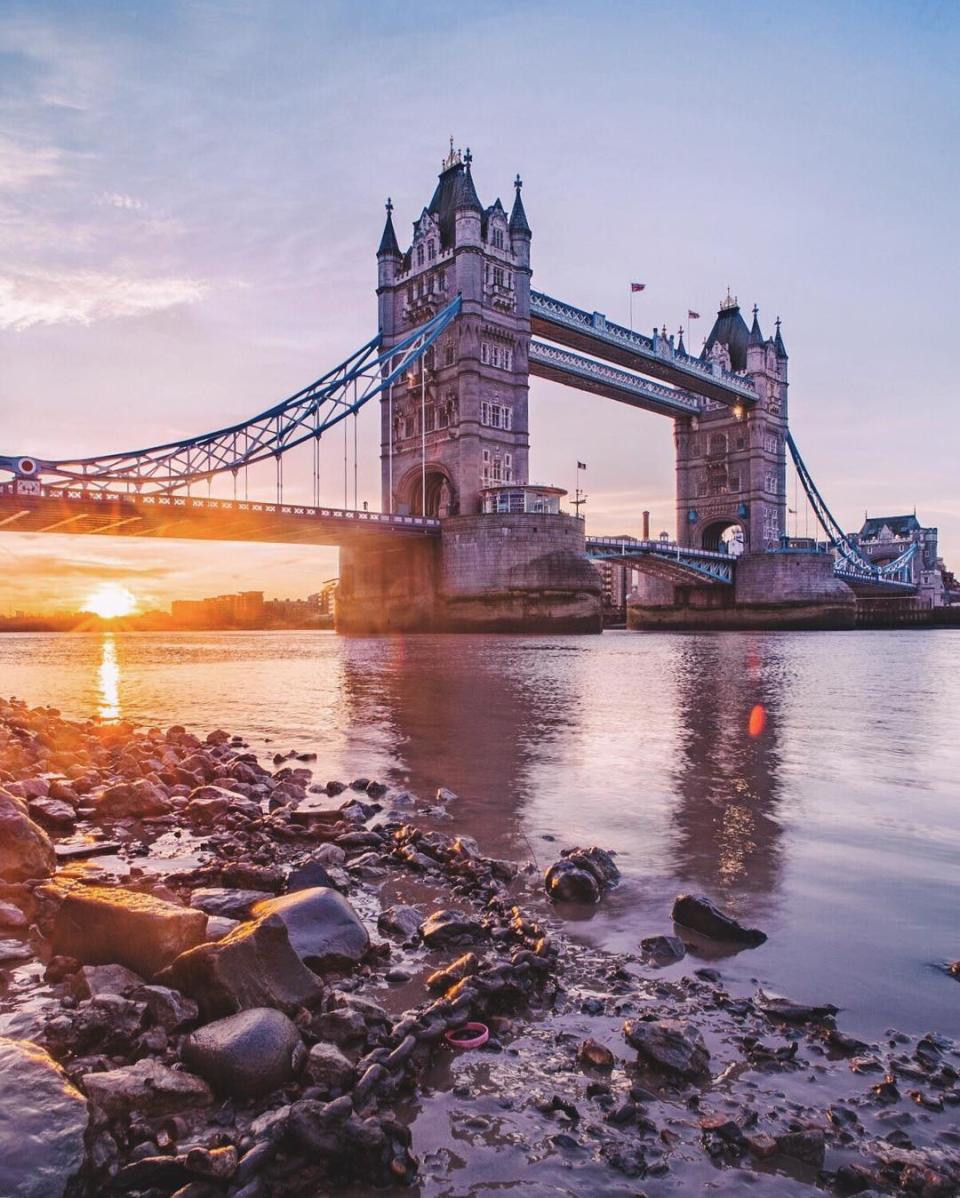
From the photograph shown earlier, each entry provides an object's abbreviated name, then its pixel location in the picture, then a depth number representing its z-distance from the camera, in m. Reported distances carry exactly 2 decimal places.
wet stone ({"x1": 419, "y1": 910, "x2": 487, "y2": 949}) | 3.38
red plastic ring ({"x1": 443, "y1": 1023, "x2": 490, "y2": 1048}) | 2.58
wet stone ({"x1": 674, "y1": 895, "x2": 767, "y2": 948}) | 3.46
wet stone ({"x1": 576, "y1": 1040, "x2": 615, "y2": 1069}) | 2.46
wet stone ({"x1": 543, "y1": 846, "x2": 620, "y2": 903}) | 3.98
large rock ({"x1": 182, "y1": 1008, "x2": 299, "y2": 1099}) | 2.25
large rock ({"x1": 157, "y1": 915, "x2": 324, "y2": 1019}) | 2.53
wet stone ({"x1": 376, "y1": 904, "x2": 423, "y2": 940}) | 3.50
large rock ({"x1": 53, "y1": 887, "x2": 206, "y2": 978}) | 2.80
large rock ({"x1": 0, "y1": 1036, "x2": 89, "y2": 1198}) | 1.71
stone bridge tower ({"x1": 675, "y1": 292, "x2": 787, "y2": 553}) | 83.38
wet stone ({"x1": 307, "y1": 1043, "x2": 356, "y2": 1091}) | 2.27
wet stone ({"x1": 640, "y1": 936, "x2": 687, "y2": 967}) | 3.28
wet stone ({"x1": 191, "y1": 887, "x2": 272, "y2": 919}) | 3.51
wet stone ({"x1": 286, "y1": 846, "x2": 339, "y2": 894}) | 3.81
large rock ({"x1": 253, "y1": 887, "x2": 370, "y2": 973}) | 3.04
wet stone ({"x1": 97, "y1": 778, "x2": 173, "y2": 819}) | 5.42
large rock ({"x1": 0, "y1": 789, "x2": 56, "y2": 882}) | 3.76
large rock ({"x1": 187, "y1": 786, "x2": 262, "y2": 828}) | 5.32
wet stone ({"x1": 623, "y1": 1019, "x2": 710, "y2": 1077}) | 2.41
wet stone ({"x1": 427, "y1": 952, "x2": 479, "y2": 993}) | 2.95
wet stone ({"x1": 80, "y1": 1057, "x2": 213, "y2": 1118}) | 2.12
